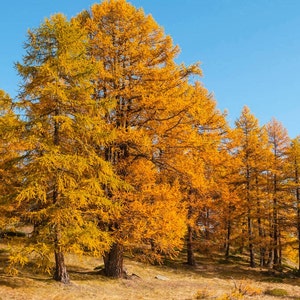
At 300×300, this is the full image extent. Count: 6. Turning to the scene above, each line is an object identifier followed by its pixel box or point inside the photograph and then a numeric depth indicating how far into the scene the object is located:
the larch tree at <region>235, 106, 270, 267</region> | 26.77
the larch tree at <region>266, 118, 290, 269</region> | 26.22
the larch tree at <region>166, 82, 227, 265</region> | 14.05
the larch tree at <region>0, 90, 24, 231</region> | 11.50
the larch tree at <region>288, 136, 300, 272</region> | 25.53
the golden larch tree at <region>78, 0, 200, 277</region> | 13.69
